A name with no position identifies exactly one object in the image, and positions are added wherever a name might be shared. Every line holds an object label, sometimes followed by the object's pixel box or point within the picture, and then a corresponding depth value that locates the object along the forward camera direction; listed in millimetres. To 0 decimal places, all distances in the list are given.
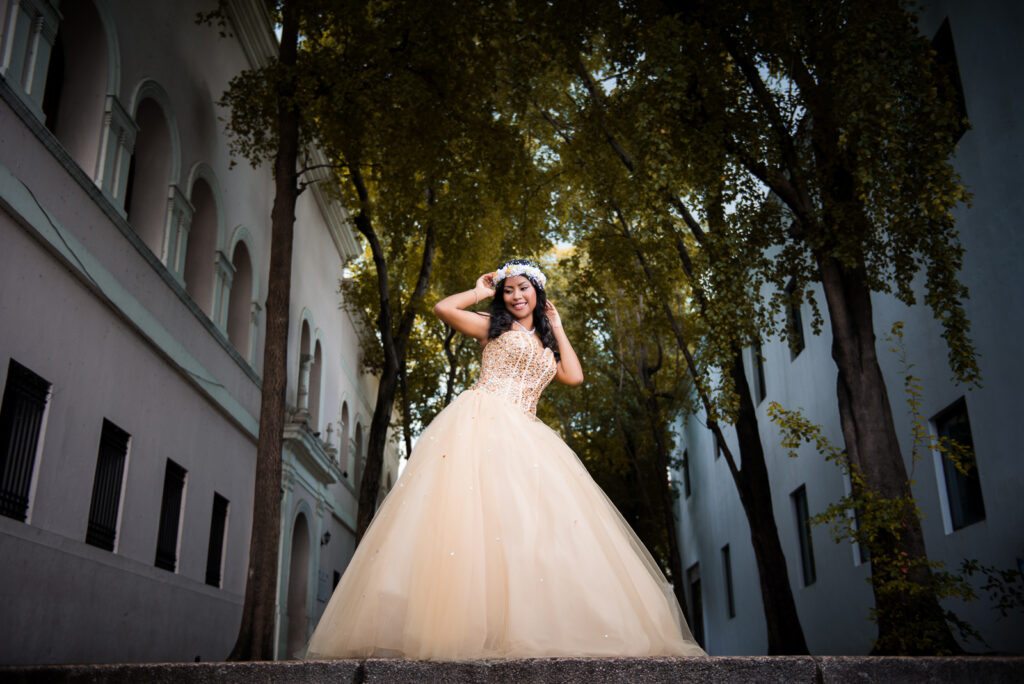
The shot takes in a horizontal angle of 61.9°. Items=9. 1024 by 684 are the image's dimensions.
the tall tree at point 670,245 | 8367
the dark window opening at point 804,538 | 15859
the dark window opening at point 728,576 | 22609
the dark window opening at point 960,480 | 9258
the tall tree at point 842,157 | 6848
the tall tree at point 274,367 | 8266
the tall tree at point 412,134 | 10227
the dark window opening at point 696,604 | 27391
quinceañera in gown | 3852
